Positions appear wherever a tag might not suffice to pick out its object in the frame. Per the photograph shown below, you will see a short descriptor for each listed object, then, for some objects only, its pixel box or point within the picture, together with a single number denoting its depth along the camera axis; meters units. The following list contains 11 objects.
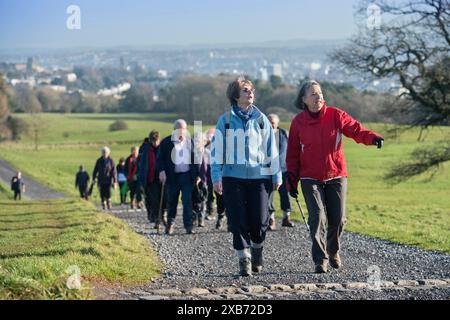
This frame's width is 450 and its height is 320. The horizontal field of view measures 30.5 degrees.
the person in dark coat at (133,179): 24.48
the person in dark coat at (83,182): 33.09
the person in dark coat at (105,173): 25.42
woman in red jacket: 9.67
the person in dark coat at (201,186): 16.05
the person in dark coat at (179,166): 15.42
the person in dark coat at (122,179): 28.67
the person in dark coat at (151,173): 16.91
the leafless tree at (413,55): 32.22
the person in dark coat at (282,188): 15.16
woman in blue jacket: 9.67
